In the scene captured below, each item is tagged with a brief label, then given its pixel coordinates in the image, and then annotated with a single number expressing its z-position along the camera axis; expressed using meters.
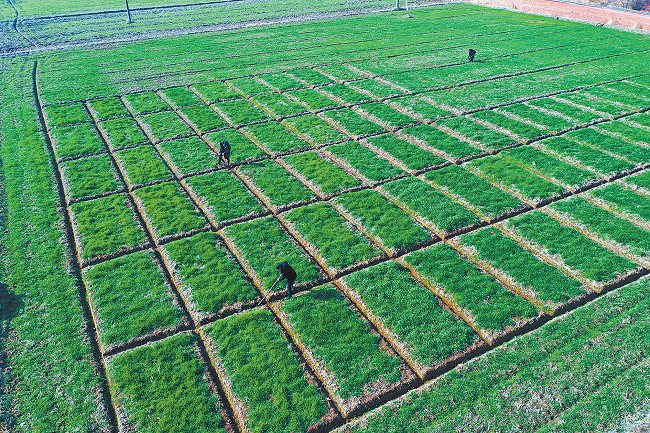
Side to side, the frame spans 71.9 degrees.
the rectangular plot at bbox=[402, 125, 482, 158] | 20.16
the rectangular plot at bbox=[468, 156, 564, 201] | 17.00
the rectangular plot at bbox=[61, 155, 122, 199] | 17.84
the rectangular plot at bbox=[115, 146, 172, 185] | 18.75
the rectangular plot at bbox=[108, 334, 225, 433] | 9.55
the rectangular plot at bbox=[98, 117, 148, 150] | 21.71
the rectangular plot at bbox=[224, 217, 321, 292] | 13.52
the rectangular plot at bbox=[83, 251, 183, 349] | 11.83
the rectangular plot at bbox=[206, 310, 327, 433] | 9.61
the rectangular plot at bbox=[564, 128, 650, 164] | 19.28
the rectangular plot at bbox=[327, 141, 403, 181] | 18.65
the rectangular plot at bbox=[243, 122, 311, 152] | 21.02
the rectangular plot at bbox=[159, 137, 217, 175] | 19.61
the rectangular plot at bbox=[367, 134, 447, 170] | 19.34
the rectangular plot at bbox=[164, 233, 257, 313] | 12.69
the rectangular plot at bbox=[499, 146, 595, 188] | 17.83
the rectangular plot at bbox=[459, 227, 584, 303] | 12.55
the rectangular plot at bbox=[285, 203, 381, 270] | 14.15
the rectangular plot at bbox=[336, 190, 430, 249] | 14.87
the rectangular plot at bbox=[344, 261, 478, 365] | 11.15
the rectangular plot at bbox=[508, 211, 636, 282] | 13.23
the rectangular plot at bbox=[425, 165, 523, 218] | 16.30
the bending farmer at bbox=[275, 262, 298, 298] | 11.63
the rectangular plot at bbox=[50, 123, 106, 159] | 20.77
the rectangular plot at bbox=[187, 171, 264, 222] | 16.53
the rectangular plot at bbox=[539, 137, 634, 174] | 18.51
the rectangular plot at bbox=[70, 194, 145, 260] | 14.73
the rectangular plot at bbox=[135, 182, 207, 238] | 15.70
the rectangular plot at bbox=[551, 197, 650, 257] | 14.28
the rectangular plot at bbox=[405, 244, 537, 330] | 11.88
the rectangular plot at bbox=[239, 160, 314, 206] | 17.25
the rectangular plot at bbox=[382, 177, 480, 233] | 15.62
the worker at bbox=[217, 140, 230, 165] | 18.45
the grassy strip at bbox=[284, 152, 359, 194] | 17.94
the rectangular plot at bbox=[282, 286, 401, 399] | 10.47
